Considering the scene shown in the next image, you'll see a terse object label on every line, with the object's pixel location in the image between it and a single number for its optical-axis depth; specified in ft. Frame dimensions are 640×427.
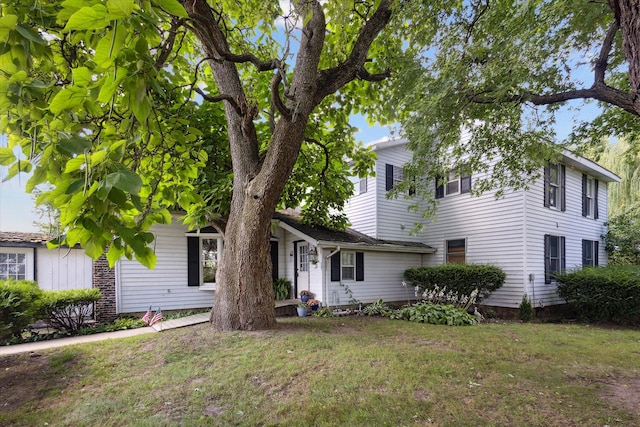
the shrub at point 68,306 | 25.11
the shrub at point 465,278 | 34.55
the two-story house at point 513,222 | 35.37
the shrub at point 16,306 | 21.39
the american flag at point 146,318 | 28.86
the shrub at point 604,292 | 30.76
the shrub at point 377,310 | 34.27
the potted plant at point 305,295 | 35.53
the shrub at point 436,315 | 30.04
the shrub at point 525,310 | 33.63
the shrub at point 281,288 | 38.11
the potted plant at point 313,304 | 34.03
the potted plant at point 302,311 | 32.96
